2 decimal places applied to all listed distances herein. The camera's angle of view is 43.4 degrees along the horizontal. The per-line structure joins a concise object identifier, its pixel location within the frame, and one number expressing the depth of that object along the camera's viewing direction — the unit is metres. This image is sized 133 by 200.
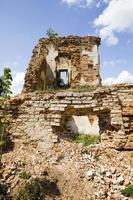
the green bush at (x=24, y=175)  3.81
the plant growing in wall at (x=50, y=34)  11.72
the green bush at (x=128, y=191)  3.72
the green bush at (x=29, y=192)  3.49
